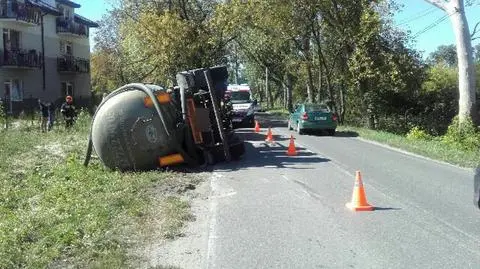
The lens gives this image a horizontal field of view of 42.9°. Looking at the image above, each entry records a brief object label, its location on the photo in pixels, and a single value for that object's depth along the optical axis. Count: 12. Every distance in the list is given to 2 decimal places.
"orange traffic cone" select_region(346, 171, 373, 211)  9.62
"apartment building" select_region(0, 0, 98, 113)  40.91
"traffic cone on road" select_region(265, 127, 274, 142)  22.99
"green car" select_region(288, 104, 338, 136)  27.95
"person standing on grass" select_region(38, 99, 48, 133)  26.59
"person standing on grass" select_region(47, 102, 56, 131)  26.80
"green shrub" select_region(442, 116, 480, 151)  23.39
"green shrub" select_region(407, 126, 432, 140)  27.64
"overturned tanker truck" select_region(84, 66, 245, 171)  14.05
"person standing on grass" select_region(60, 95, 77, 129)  27.23
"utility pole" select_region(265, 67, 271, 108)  81.07
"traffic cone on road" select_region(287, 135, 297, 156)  18.05
